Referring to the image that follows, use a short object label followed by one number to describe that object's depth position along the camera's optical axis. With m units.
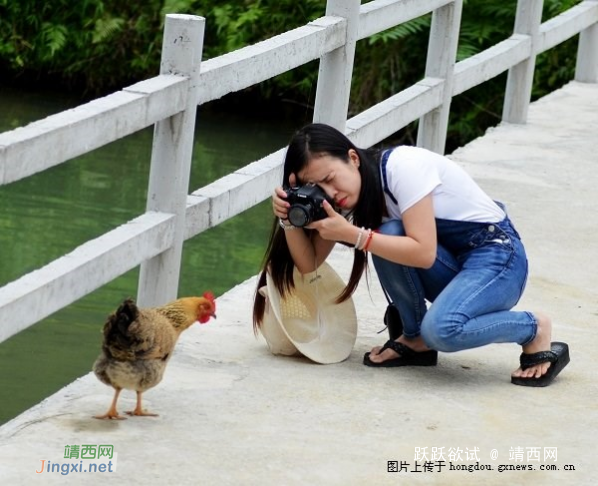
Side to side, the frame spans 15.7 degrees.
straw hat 6.47
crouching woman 6.06
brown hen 5.21
